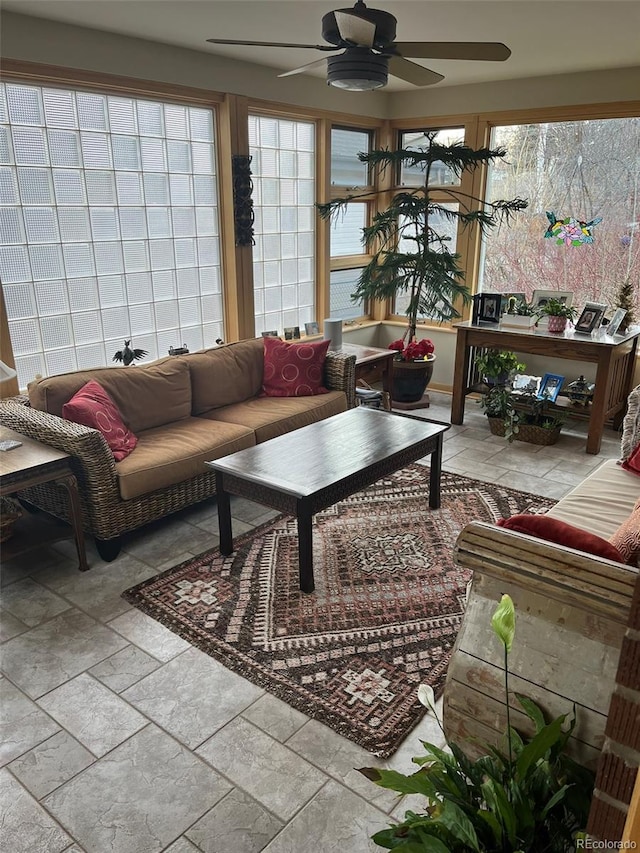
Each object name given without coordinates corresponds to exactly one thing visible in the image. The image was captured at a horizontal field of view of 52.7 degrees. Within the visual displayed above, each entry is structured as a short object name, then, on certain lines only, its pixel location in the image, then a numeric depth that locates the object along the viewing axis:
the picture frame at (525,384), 5.11
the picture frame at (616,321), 4.55
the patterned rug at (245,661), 2.10
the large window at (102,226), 3.59
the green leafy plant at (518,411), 4.71
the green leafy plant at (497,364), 5.09
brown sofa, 3.04
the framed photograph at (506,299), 5.13
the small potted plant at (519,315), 4.92
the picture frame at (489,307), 5.01
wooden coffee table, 2.79
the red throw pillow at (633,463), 3.04
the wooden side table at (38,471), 2.76
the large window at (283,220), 4.94
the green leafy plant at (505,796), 1.34
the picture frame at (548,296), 4.95
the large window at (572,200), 4.84
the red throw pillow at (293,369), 4.34
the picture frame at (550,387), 4.92
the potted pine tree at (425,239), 4.82
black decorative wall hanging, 4.55
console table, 4.41
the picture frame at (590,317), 4.60
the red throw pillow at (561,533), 1.57
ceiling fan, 2.41
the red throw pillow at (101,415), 3.15
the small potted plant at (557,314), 4.68
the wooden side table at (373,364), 4.86
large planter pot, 5.37
